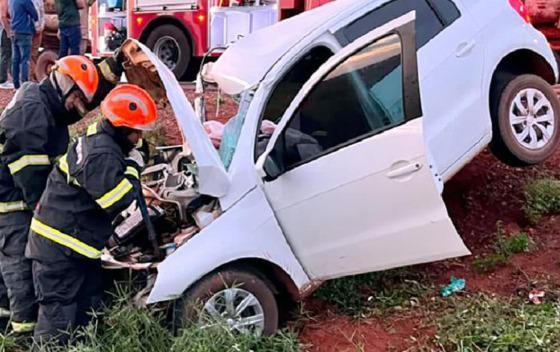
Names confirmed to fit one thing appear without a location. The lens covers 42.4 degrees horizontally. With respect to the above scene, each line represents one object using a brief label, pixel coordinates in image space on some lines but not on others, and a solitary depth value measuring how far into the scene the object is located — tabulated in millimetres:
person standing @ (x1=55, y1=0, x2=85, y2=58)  9805
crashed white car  3955
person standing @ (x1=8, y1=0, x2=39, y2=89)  9555
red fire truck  10977
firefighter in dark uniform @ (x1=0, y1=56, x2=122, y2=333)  4445
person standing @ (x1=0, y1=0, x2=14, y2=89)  10825
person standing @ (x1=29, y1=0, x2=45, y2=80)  9883
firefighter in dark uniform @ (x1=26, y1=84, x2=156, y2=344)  3973
